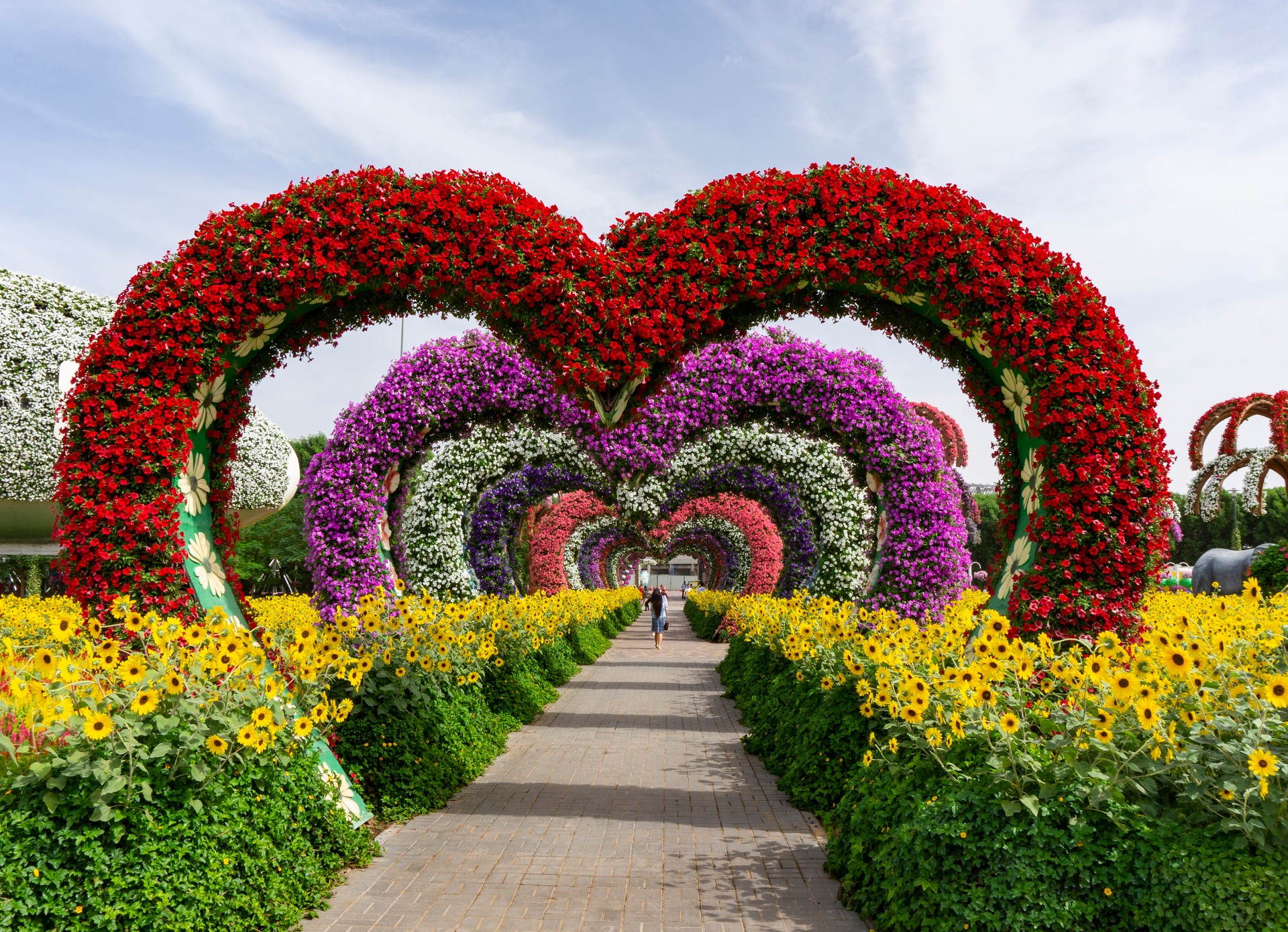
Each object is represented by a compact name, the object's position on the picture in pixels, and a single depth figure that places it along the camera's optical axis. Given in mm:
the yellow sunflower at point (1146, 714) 2932
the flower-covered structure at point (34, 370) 13852
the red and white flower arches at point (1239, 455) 20438
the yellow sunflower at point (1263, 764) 2664
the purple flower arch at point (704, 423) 9266
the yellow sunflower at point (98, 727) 3109
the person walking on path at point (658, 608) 21639
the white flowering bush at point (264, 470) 18547
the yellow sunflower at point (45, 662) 3213
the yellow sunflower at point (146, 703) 3258
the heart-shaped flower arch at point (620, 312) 5059
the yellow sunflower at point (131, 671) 3428
